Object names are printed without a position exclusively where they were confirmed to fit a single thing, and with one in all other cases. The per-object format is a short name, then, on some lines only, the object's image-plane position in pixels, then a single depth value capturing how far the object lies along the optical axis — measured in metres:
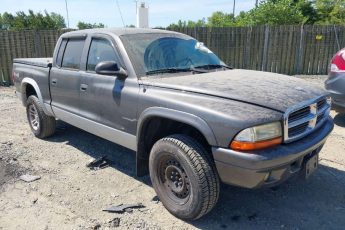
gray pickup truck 2.88
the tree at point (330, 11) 21.91
